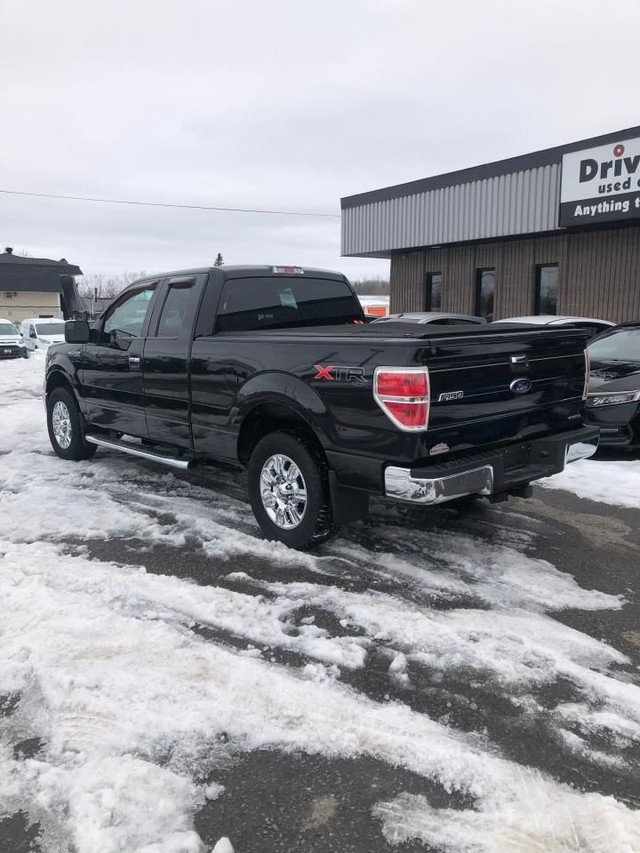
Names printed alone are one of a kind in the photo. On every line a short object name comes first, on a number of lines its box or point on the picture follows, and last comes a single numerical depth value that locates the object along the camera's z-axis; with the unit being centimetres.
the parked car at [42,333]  2702
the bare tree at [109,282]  11129
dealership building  1387
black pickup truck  407
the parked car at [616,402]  743
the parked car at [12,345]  2609
